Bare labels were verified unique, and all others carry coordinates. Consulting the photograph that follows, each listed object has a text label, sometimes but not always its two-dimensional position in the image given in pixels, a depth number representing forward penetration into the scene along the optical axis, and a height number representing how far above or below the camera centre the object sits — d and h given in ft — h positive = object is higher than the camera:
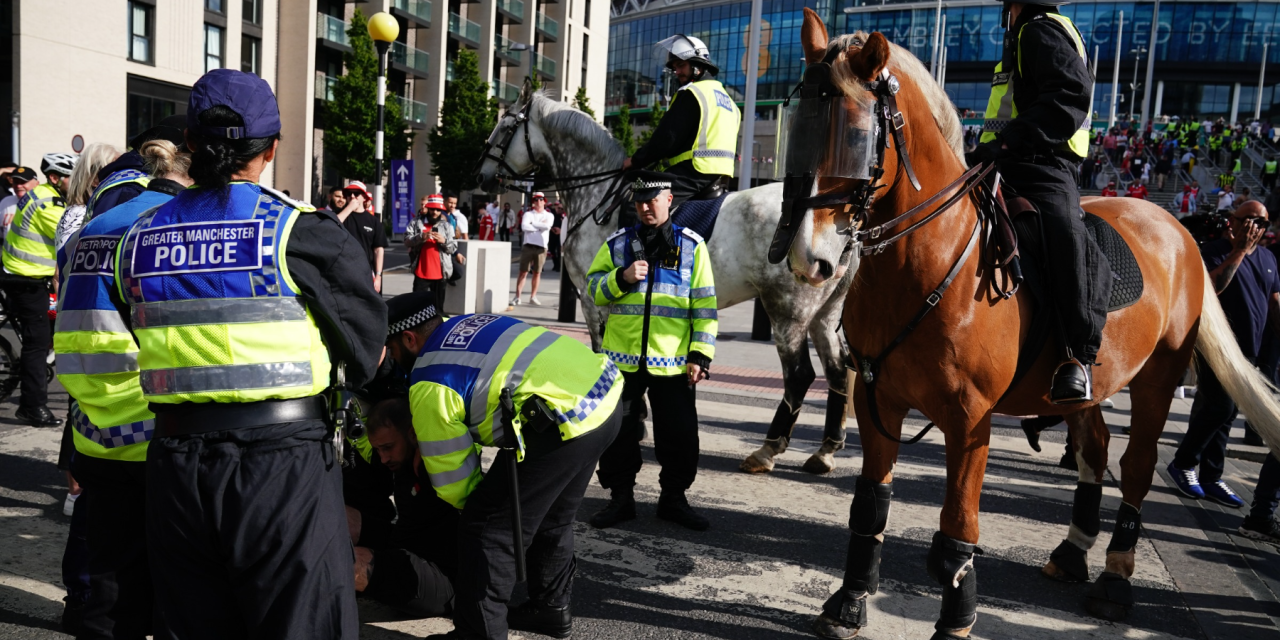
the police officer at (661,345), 17.07 -1.67
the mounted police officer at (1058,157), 12.37 +1.73
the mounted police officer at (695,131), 21.81 +3.12
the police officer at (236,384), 7.66 -1.31
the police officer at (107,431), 10.12 -2.32
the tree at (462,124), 132.67 +17.97
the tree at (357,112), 119.96 +16.84
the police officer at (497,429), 10.84 -2.20
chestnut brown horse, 10.83 -0.73
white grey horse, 21.31 -0.48
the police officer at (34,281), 21.93 -1.55
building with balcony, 88.89 +21.32
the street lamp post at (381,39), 45.60 +10.28
